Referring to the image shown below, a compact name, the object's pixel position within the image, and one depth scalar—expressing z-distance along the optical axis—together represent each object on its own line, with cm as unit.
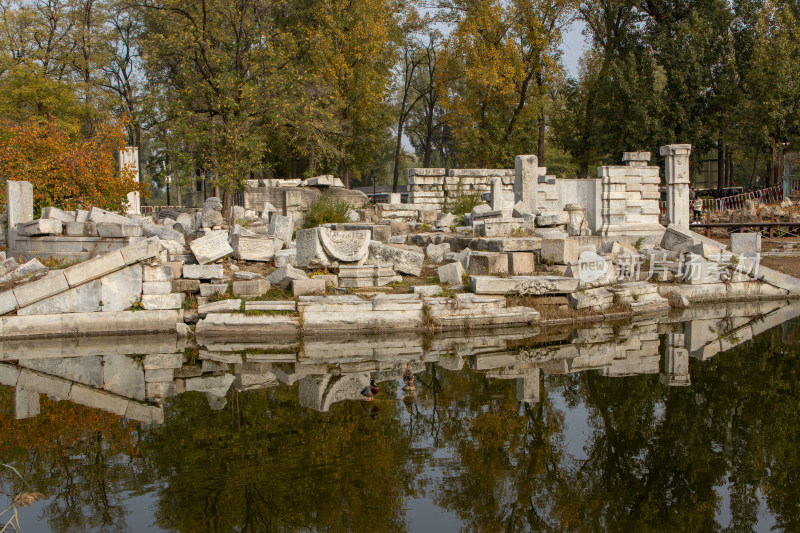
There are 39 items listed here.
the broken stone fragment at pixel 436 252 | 1540
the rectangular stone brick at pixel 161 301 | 1210
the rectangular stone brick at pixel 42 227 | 1377
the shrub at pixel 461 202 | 2081
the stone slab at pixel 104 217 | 1445
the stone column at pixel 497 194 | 1888
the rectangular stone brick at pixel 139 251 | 1204
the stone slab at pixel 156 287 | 1219
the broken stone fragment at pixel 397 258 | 1374
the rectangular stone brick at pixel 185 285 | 1262
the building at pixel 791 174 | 2973
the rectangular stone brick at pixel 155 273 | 1221
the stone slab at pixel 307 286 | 1244
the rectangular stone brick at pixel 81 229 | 1401
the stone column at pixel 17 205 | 1482
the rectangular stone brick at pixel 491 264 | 1380
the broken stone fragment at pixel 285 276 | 1266
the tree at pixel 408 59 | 3447
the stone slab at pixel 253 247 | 1396
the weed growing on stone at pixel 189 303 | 1238
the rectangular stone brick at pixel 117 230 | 1367
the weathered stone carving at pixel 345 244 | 1332
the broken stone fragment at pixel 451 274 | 1335
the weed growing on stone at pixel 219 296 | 1250
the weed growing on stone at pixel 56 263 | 1298
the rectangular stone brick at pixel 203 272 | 1273
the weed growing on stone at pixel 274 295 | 1235
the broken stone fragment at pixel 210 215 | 1688
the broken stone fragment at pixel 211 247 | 1321
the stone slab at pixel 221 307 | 1202
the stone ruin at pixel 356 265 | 1195
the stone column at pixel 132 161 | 2028
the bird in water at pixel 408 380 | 870
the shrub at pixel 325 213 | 1831
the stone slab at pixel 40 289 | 1144
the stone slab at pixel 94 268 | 1166
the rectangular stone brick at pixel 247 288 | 1245
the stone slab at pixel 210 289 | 1259
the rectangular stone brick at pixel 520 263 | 1383
